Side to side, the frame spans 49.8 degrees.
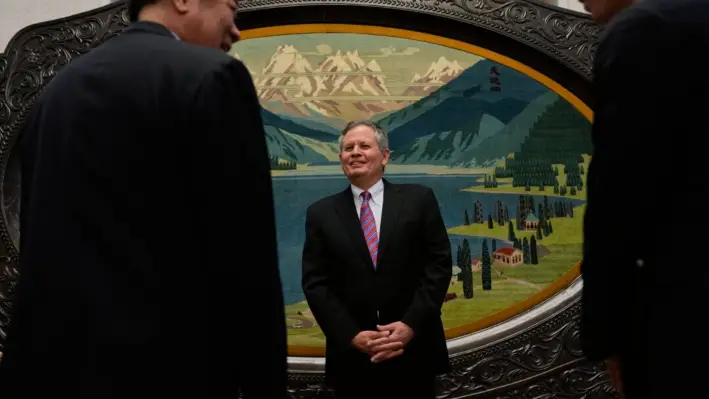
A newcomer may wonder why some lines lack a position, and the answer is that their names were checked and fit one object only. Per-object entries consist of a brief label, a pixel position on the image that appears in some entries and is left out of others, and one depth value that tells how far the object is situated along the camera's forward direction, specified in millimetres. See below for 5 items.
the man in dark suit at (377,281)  2656
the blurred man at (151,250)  1198
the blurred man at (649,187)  1310
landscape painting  3662
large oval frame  3461
